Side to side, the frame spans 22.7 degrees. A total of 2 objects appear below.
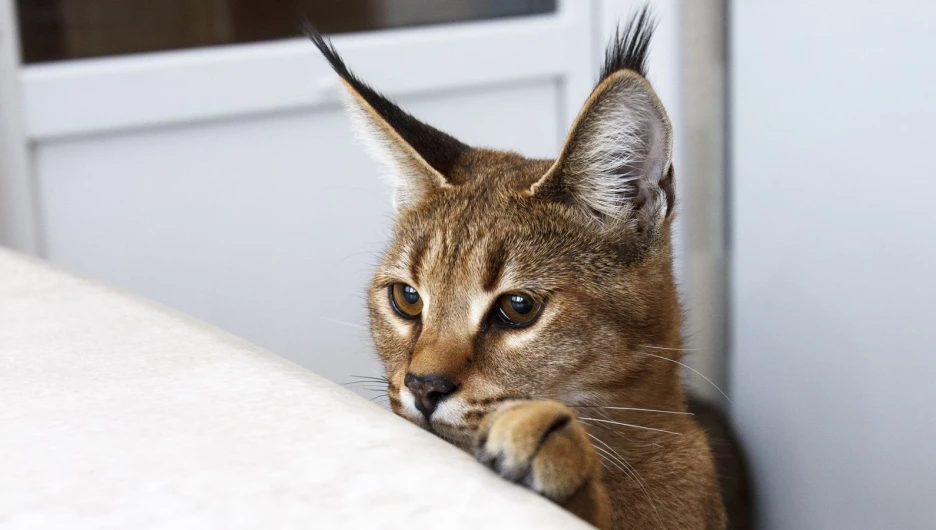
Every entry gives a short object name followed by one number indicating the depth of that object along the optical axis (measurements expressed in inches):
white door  58.8
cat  41.7
